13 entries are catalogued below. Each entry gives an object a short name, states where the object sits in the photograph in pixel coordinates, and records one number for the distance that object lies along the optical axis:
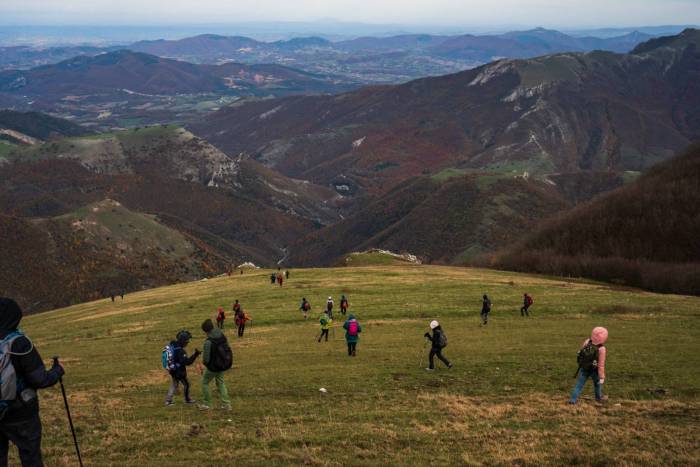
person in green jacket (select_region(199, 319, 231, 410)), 20.47
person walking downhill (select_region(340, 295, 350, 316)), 46.84
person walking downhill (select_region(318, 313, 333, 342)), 36.06
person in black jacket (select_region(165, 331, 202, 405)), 21.97
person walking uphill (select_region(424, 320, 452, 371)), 27.30
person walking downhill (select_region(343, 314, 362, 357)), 31.12
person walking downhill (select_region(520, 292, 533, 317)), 45.63
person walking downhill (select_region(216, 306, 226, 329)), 43.41
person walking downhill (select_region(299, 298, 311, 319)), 46.84
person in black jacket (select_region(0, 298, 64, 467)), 12.76
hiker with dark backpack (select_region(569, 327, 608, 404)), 20.78
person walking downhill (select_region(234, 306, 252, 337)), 40.41
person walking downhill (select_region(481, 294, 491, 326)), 42.66
